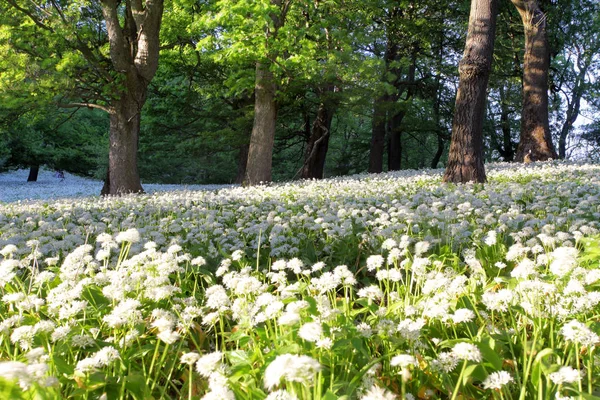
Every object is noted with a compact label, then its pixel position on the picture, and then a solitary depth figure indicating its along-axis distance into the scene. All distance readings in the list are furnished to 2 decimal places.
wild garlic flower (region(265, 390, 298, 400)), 0.72
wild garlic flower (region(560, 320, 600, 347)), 0.82
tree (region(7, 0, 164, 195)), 9.97
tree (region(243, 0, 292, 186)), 11.52
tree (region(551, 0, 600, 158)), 18.04
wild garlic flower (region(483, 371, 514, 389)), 0.77
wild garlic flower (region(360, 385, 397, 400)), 0.68
